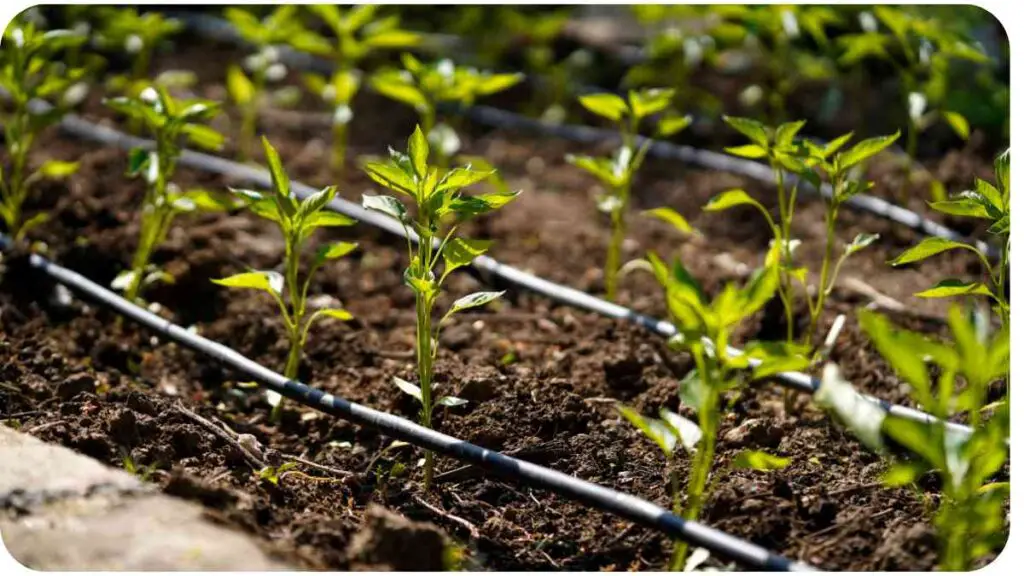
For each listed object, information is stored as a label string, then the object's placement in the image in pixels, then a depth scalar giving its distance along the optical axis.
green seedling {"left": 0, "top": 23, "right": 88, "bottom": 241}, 3.15
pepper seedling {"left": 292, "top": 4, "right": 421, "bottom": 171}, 4.10
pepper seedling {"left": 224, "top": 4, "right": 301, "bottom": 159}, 4.17
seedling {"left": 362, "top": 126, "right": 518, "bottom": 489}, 2.35
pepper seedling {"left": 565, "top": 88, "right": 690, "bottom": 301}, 3.13
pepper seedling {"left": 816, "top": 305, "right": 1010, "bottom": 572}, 1.75
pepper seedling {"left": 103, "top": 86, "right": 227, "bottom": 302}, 2.97
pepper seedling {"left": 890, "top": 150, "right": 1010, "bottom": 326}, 2.41
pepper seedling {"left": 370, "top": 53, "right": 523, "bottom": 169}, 3.57
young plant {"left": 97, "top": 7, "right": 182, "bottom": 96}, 4.36
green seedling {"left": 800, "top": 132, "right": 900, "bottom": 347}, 2.60
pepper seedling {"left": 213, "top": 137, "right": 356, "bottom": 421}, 2.57
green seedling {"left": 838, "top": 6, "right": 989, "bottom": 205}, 3.63
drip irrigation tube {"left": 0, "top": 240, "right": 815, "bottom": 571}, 1.97
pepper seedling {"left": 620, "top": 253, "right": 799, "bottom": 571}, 1.96
